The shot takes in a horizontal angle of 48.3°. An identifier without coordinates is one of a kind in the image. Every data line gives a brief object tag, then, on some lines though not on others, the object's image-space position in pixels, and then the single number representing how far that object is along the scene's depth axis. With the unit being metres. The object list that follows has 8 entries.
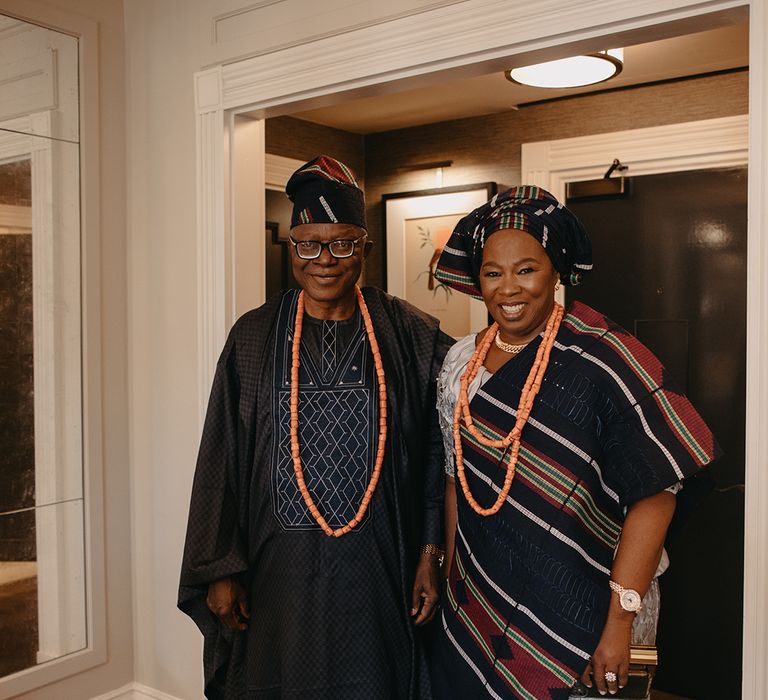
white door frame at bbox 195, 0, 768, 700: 1.80
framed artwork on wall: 4.21
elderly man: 2.14
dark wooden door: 3.46
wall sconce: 4.32
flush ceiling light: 2.98
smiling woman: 1.72
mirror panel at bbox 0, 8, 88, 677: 2.74
